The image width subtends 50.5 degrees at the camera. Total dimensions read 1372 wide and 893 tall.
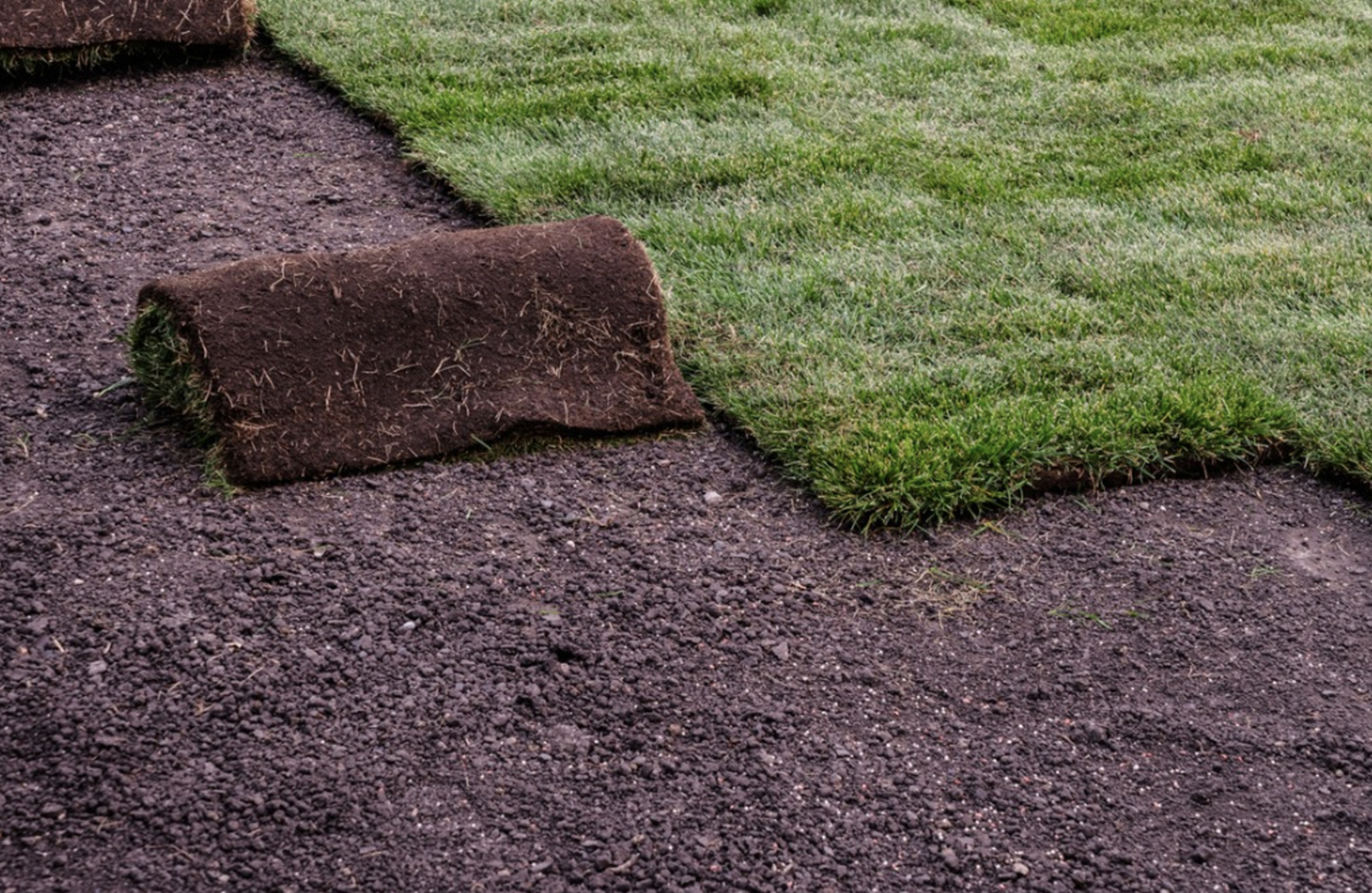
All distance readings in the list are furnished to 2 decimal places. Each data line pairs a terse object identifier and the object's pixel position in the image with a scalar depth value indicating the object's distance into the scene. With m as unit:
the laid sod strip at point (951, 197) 4.12
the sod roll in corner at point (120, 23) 6.20
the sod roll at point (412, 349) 3.84
